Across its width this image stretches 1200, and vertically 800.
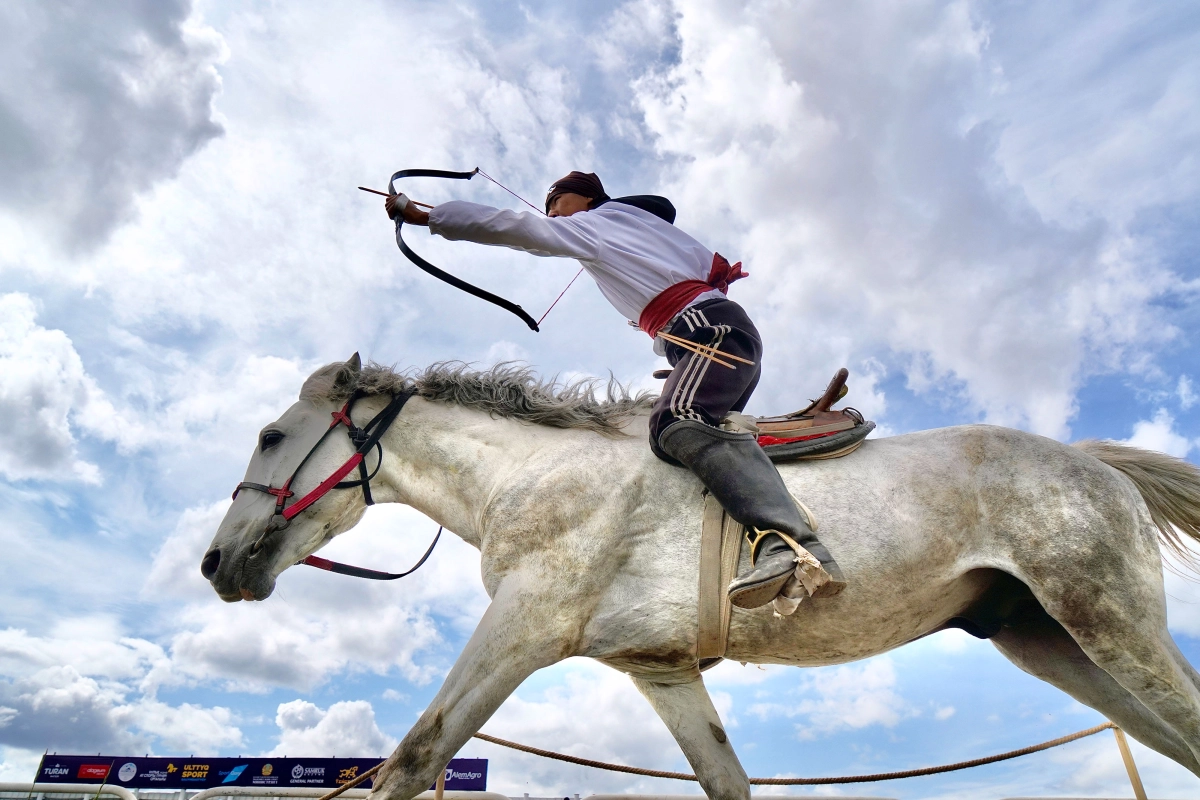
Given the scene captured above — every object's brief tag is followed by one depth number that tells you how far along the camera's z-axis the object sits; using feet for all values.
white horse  13.15
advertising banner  115.96
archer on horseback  12.67
